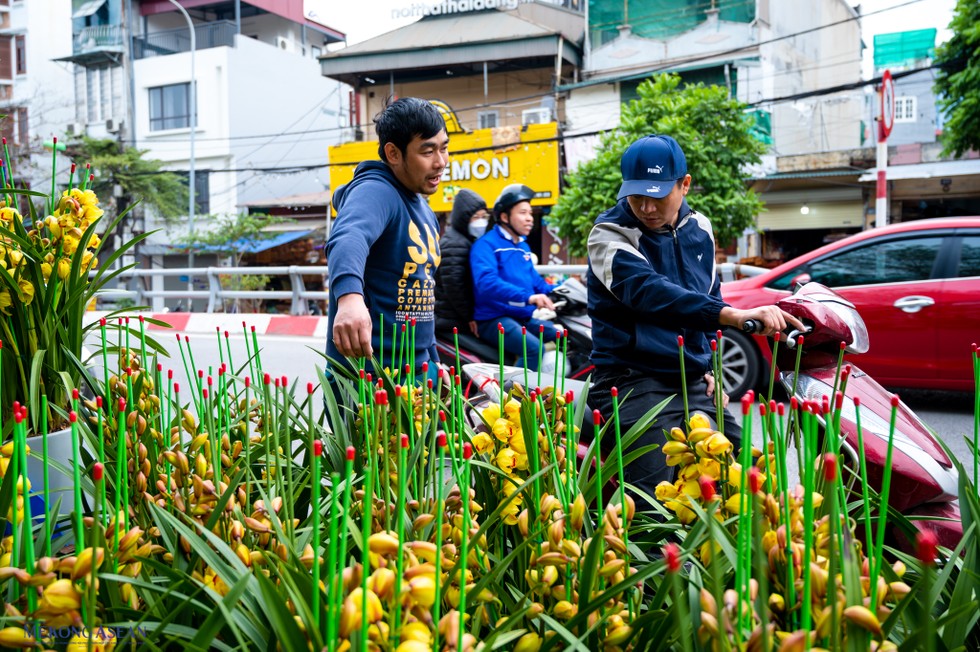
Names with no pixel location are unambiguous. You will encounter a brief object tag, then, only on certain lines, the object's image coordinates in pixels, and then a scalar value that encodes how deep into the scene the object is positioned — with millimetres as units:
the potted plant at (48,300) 2154
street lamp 22914
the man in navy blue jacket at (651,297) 2355
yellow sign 20578
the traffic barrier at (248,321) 10414
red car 5777
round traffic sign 10102
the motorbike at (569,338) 5176
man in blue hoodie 2479
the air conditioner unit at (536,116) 21906
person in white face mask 5477
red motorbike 2295
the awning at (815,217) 19609
